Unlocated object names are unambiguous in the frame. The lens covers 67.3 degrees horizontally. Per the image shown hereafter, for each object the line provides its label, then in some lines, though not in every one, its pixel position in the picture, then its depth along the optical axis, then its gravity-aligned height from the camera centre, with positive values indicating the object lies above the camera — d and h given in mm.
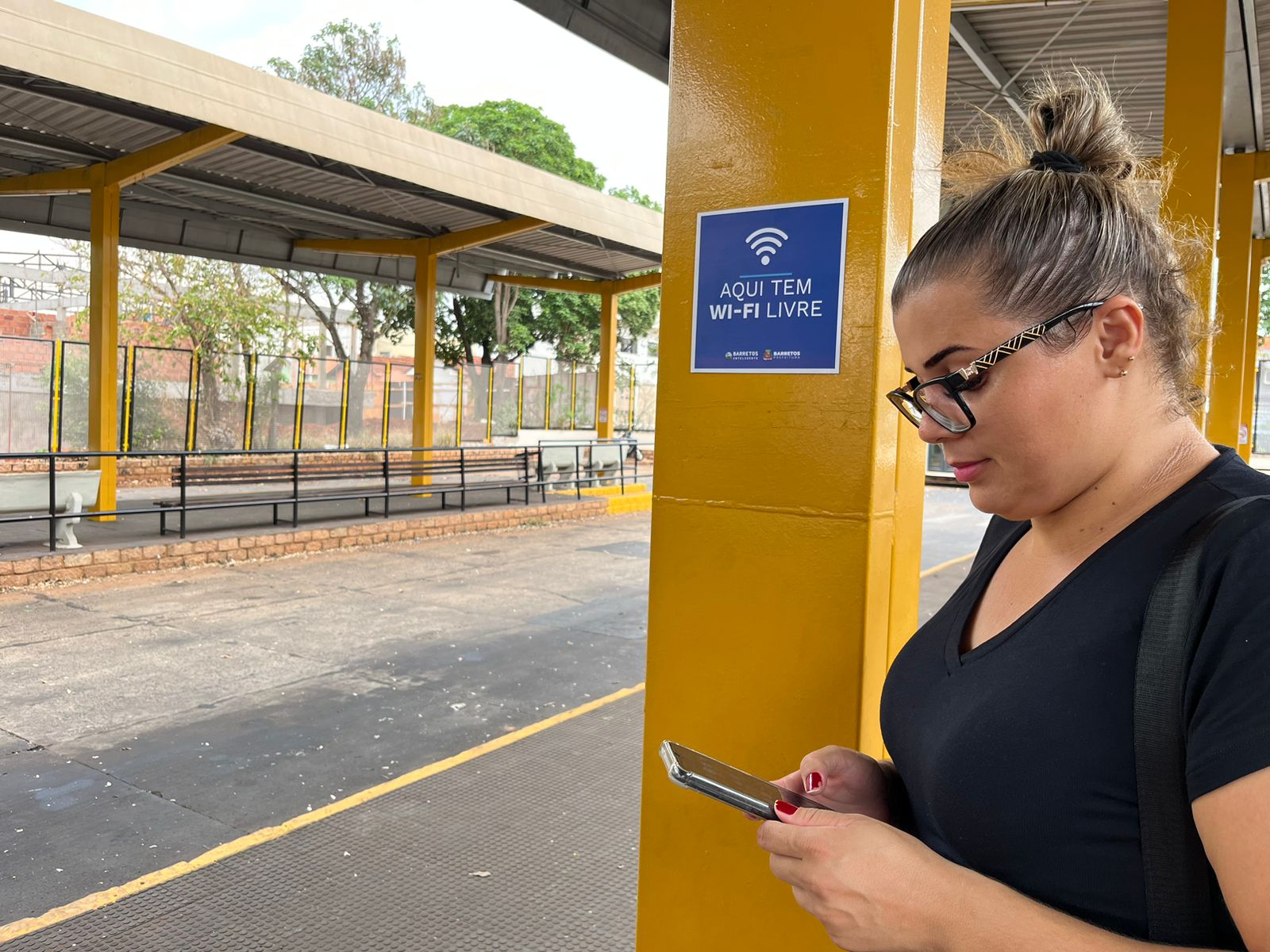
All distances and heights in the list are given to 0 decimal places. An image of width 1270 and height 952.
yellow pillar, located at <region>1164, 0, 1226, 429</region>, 7484 +2884
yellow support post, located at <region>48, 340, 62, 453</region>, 14773 +79
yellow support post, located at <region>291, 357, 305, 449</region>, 17875 +260
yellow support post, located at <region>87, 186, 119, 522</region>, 11008 +899
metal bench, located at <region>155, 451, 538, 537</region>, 10742 -797
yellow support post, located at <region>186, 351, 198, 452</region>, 16156 +133
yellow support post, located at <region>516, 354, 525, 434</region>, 23516 +610
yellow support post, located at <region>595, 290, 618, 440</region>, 18906 +1189
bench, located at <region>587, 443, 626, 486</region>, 17736 -659
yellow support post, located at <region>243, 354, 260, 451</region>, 16953 +204
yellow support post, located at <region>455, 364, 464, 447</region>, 20734 +106
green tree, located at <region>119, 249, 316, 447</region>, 20922 +2345
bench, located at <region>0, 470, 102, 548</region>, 8719 -827
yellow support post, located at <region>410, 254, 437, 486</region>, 15578 +1266
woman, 962 -147
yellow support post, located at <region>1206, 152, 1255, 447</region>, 12461 +2572
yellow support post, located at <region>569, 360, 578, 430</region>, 25609 +743
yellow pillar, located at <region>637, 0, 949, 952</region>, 1948 -91
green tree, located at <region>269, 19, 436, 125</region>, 37844 +13946
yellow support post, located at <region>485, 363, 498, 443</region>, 21969 +76
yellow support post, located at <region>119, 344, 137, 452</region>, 15164 +410
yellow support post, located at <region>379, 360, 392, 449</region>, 19156 +742
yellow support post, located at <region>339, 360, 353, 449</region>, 18859 +165
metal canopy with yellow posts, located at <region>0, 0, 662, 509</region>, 8438 +2924
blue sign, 1979 +310
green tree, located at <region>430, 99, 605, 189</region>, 33562 +10268
